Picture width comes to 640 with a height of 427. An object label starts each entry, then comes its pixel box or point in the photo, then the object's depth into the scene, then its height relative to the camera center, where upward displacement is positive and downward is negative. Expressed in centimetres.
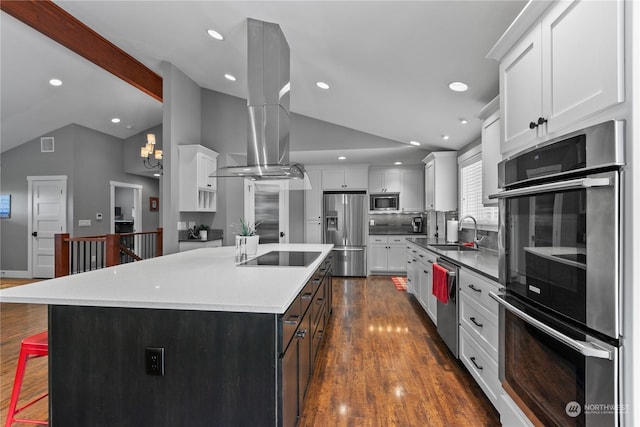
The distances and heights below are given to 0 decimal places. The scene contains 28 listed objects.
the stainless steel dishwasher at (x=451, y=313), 260 -88
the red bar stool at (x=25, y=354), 164 -77
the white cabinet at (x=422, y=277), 340 -82
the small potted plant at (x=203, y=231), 501 -29
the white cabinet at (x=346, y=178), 646 +77
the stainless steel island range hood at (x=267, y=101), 287 +109
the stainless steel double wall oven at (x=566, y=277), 98 -24
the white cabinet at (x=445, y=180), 484 +54
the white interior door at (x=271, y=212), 630 +4
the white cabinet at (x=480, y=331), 187 -81
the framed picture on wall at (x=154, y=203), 834 +28
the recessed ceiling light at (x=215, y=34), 335 +199
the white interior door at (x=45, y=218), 626 -10
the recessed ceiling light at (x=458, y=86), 279 +119
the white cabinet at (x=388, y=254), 651 -84
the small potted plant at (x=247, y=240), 275 -24
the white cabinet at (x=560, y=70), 99 +58
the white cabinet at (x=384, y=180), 665 +74
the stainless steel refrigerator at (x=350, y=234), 637 -41
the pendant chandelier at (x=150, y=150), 480 +104
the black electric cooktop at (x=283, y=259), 233 -39
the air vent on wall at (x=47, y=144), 627 +141
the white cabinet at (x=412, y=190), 658 +52
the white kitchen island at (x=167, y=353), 135 -64
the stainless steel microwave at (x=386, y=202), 660 +27
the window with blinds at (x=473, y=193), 365 +30
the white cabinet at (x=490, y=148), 257 +59
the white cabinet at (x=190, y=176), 463 +57
